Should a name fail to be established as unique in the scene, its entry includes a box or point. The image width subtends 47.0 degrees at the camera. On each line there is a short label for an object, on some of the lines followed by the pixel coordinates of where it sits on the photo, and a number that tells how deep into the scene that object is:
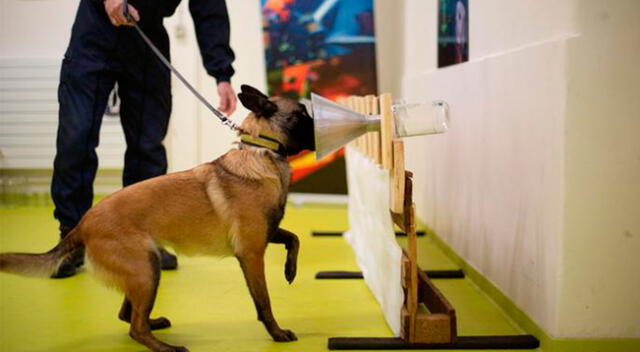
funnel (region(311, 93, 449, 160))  2.62
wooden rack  2.59
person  2.66
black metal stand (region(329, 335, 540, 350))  2.64
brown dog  2.47
